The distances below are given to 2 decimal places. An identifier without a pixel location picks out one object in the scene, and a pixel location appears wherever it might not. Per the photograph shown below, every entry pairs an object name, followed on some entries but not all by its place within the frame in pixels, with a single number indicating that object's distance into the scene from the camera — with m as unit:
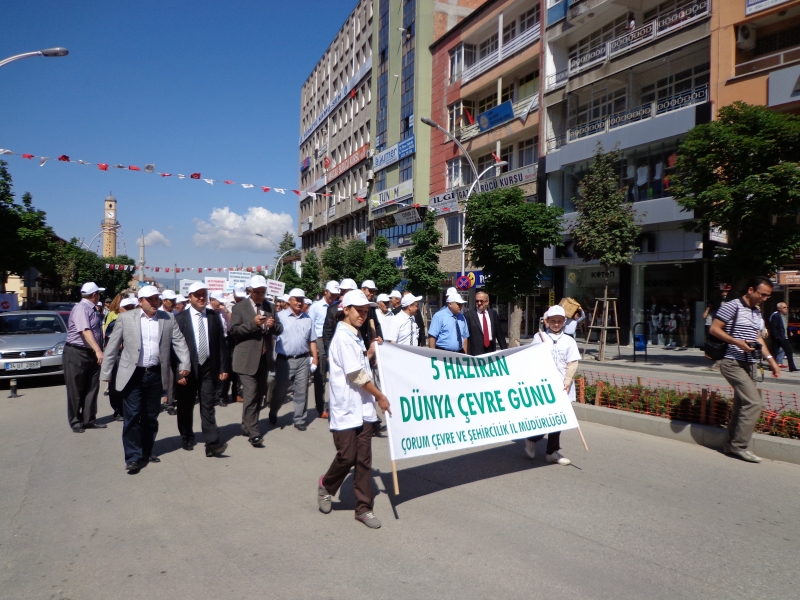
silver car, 12.48
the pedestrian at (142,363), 6.41
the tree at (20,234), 25.69
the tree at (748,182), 15.78
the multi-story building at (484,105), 32.75
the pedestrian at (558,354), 6.68
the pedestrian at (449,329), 8.80
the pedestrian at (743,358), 6.66
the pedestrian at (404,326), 9.01
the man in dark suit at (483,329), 9.20
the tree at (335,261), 46.69
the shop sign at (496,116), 33.31
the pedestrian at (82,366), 8.61
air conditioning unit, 21.20
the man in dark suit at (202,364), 7.06
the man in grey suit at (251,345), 7.53
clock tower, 141.88
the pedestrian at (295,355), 8.68
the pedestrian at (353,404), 4.88
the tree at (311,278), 55.04
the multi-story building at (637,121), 23.20
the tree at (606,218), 20.58
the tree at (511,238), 22.64
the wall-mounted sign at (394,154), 43.78
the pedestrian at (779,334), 15.15
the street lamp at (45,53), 14.94
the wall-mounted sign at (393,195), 43.97
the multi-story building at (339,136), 55.72
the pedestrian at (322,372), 9.27
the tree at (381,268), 36.69
